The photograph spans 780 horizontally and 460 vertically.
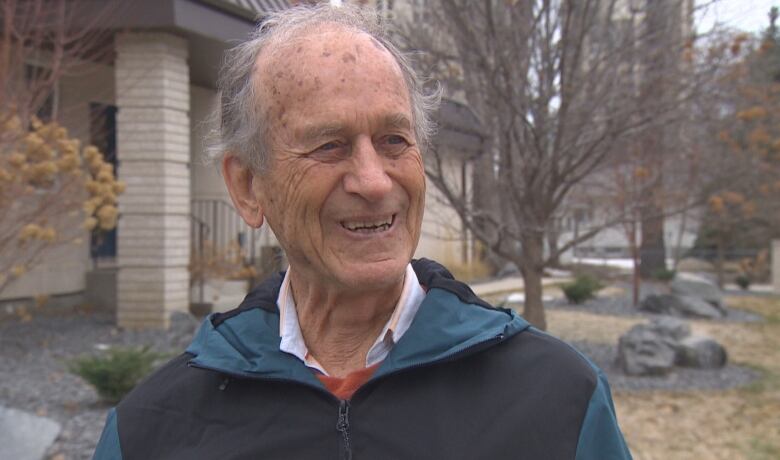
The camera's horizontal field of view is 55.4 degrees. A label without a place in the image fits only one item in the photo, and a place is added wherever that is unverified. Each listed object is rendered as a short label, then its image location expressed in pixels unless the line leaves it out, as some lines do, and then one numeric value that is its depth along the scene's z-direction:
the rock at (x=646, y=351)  7.43
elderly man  1.39
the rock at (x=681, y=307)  12.27
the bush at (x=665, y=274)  18.14
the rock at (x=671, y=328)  8.02
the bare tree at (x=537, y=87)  6.30
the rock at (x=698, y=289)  12.88
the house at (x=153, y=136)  8.33
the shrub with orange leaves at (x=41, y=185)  5.12
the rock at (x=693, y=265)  23.81
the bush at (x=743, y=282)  17.94
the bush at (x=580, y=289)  13.20
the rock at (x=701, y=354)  7.86
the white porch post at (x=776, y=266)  17.23
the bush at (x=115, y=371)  5.16
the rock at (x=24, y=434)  4.25
